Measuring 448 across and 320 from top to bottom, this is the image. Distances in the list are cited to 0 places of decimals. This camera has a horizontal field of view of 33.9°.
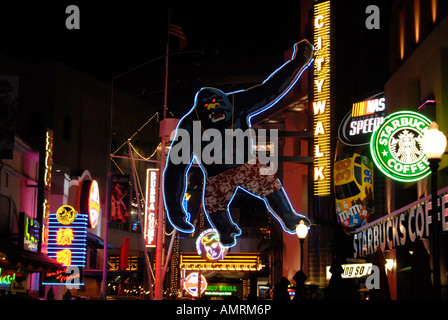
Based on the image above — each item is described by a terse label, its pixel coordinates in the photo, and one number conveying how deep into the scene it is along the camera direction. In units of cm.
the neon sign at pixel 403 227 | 1502
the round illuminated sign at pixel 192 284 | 4178
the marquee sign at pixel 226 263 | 4591
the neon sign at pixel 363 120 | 2544
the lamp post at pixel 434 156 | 1235
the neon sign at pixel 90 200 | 3825
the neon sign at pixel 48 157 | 2867
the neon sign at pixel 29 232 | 2570
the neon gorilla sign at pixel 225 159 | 2883
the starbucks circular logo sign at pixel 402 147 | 1803
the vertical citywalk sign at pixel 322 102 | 3147
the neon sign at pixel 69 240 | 3328
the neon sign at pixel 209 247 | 3388
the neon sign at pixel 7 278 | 2636
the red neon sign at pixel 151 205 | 3650
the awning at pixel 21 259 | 2316
